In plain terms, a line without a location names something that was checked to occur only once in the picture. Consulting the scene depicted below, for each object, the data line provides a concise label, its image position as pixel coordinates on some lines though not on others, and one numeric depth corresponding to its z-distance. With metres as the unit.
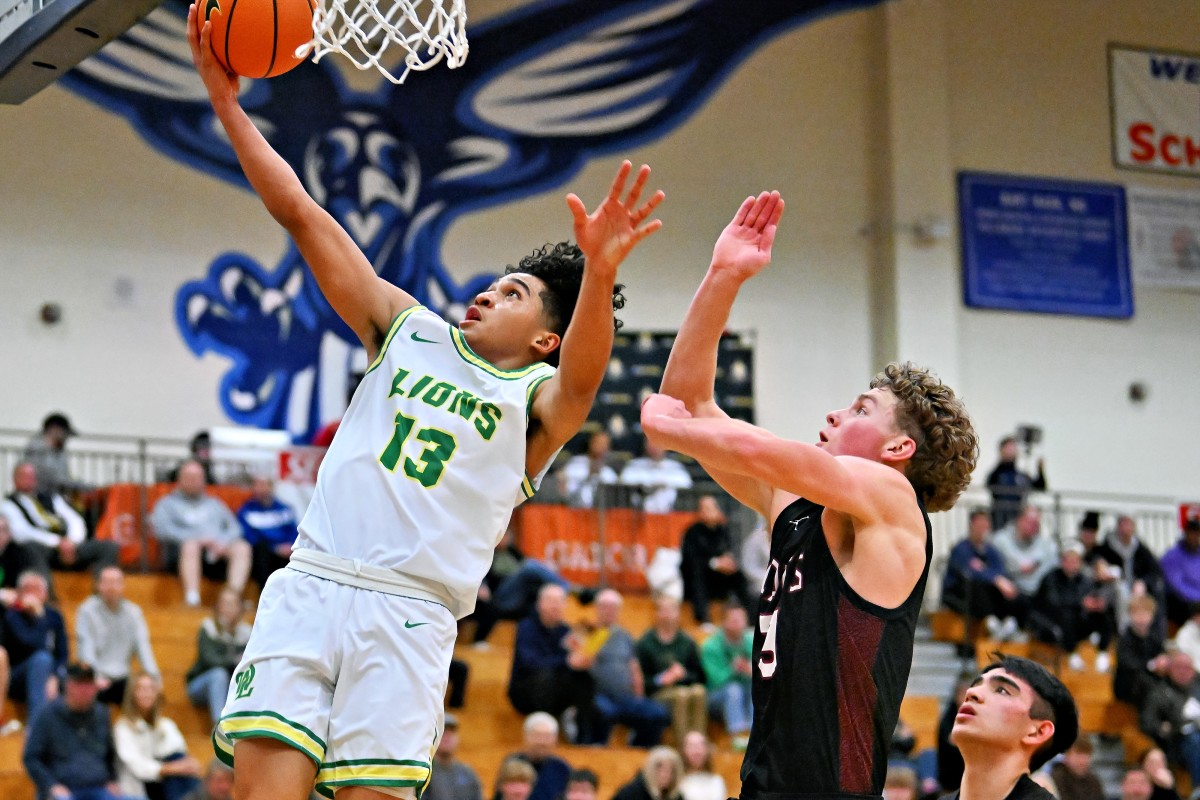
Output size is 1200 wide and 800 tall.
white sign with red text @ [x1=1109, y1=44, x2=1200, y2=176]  20.81
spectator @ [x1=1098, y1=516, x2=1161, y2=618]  17.18
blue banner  20.00
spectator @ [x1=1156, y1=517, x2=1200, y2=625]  17.33
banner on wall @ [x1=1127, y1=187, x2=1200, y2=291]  20.75
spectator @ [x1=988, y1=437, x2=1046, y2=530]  18.22
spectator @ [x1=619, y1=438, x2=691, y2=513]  16.69
